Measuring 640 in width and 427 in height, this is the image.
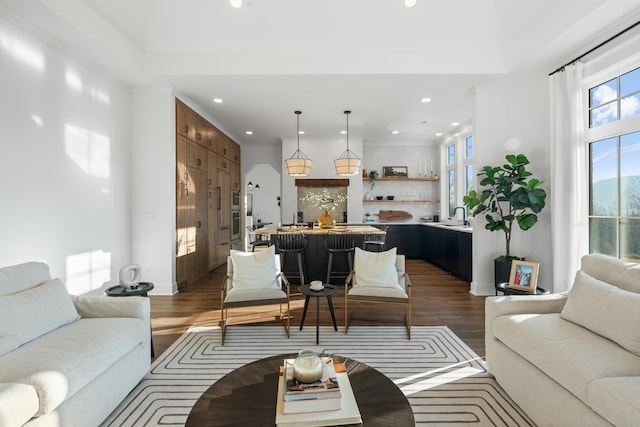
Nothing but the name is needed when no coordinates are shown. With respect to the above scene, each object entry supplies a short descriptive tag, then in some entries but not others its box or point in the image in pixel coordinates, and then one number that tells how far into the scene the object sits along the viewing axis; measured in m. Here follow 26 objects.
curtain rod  3.07
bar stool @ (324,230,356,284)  5.05
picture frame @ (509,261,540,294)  3.23
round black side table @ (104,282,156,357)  2.79
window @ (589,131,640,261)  3.20
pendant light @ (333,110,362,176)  5.67
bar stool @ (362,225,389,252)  5.20
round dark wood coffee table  1.33
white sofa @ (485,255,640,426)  1.52
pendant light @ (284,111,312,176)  5.53
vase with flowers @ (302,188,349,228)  8.35
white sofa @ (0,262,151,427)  1.53
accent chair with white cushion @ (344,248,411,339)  3.24
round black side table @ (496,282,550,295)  3.27
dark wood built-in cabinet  5.16
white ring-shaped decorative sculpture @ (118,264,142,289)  2.87
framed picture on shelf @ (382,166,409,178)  8.80
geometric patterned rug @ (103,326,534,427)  2.05
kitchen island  5.43
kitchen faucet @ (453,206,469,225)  7.00
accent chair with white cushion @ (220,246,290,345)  3.17
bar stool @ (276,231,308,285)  5.03
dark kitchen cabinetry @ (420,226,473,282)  5.55
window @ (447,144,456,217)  7.93
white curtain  3.66
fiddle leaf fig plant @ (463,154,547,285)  4.14
